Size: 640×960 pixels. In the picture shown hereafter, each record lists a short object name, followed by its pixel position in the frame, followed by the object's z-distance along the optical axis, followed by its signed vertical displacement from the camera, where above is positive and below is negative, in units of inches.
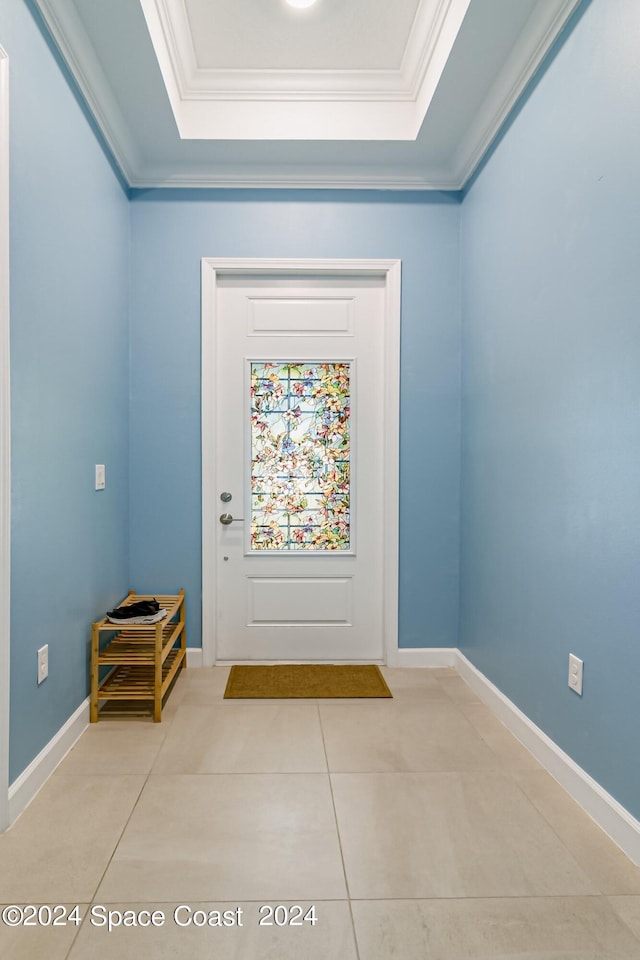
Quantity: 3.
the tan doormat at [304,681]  112.0 -44.0
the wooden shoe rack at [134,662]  98.8 -34.3
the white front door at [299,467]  127.7 -1.4
